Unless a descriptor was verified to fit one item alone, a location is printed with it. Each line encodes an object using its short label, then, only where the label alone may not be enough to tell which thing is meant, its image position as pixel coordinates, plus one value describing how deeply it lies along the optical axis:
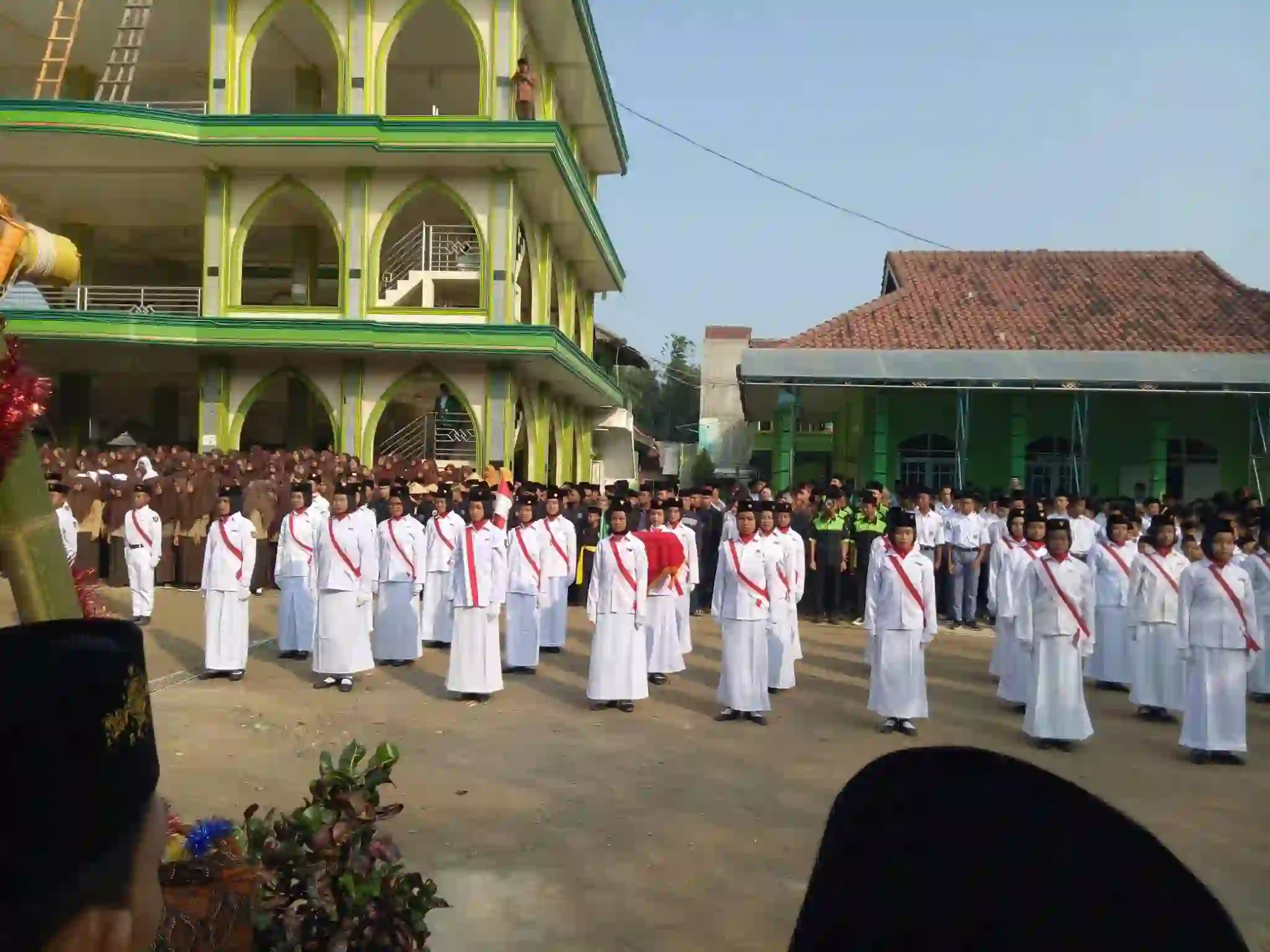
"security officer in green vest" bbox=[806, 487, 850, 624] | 14.02
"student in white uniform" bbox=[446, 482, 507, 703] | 9.30
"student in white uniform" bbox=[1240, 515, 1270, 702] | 9.62
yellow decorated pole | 2.18
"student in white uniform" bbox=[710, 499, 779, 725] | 8.77
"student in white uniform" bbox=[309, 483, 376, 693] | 9.66
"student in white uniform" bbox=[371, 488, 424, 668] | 11.03
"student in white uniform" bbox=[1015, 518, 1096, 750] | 8.01
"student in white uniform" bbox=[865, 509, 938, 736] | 8.40
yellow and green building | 19.97
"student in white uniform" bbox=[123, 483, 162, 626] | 12.29
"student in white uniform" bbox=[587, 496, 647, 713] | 9.08
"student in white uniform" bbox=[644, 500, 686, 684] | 10.57
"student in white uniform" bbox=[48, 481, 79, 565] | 13.02
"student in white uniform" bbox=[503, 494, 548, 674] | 10.69
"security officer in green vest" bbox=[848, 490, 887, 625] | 13.84
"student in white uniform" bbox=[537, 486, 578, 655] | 11.56
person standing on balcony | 20.61
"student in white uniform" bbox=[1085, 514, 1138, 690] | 10.41
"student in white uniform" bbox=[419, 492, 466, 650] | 11.80
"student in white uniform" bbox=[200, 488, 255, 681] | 9.83
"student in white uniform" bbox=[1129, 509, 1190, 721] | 9.21
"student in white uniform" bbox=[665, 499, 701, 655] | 11.00
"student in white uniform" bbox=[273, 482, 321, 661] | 11.05
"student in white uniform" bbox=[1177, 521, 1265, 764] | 7.77
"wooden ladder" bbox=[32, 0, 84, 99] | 21.00
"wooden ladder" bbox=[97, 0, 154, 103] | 20.81
